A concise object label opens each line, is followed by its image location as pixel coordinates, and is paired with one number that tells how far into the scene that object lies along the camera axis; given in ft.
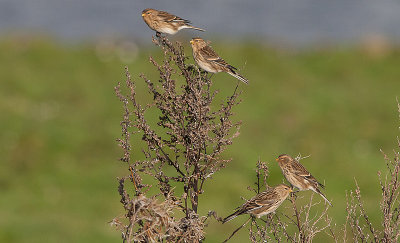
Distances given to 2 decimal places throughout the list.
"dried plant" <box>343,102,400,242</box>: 54.49
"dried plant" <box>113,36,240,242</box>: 47.96
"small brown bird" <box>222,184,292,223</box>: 58.65
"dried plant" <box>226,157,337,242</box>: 52.70
